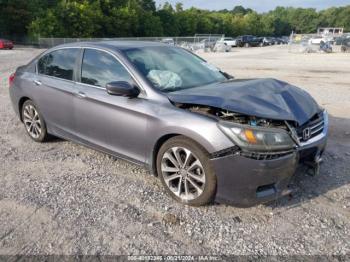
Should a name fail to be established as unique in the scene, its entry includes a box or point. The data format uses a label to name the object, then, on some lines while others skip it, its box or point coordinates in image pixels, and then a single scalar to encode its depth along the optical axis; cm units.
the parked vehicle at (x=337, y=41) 4256
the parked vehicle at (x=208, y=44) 3784
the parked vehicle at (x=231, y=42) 4714
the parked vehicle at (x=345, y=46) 3238
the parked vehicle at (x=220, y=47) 3638
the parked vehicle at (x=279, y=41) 6700
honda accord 311
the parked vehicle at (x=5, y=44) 3462
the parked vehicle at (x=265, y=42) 5645
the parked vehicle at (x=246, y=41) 5135
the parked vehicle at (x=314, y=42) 3391
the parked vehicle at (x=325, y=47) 3225
